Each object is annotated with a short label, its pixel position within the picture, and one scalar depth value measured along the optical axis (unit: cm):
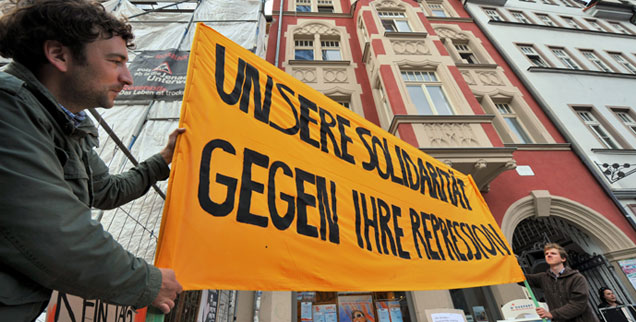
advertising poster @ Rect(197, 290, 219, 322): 314
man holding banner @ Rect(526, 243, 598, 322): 323
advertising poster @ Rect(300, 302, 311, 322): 528
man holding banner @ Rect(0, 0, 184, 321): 75
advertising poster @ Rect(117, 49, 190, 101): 601
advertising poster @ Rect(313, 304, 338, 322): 533
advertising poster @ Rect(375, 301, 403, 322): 546
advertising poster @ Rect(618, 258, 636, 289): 627
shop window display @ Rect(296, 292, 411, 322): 537
